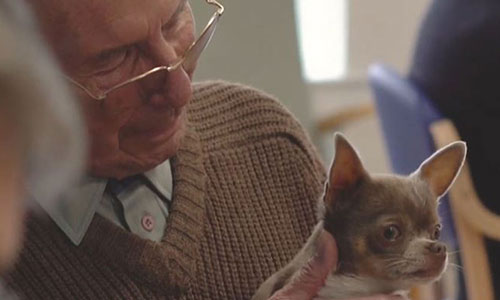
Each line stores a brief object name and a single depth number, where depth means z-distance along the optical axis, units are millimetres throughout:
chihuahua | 1517
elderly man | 1589
